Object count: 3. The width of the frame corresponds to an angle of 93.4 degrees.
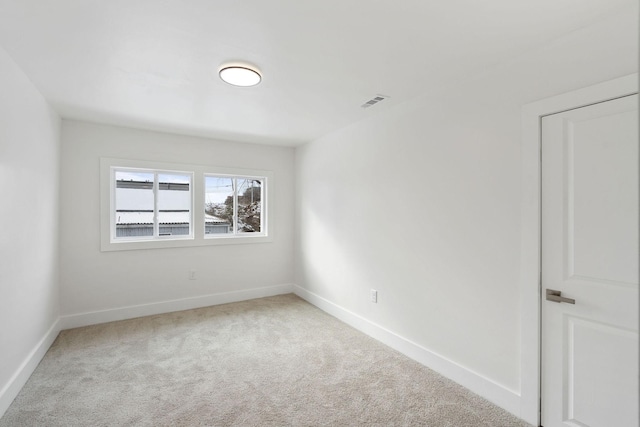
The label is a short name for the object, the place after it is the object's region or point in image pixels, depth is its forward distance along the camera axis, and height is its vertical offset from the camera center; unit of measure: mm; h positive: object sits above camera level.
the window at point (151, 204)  3957 +127
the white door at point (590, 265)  1612 -293
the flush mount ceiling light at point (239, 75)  2234 +1069
